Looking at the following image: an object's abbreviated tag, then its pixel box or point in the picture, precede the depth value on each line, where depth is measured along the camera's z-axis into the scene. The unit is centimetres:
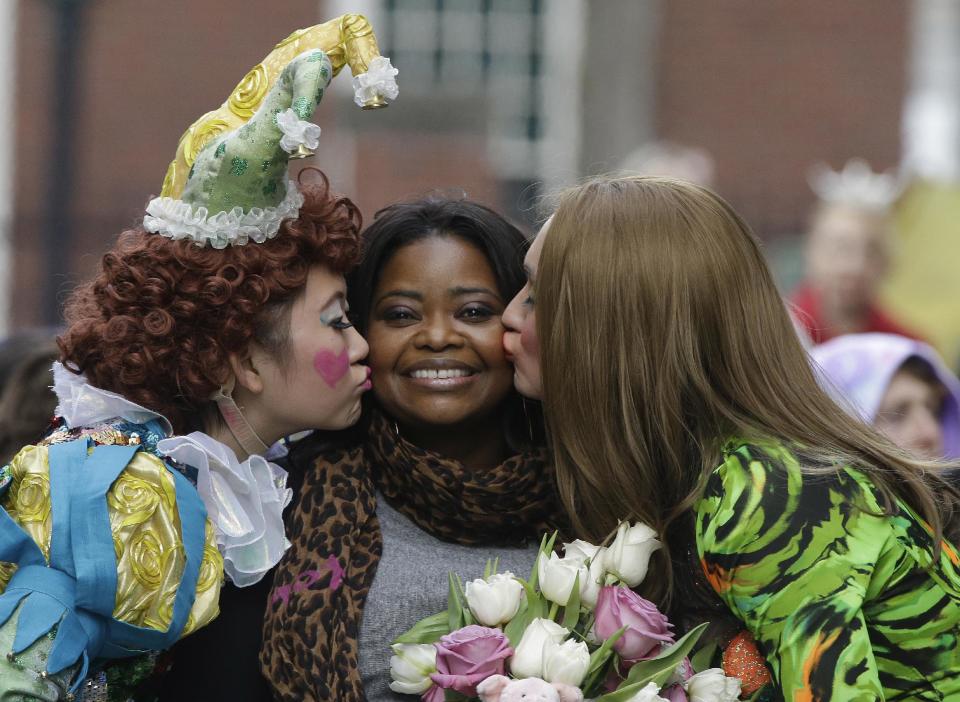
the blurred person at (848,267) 1400
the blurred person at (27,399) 959
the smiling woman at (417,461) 673
